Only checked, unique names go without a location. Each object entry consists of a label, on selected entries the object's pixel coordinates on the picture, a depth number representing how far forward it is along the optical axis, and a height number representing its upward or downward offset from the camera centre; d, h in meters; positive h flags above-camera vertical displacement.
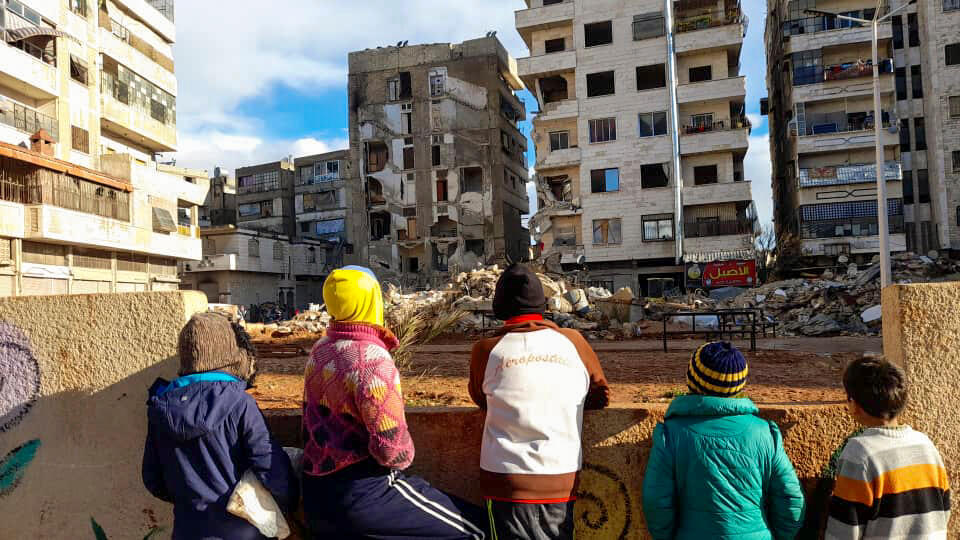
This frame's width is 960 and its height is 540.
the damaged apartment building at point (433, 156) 44.91 +8.96
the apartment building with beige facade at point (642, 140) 35.69 +7.60
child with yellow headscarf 2.50 -0.62
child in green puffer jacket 2.48 -0.78
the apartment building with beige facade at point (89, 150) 24.64 +6.51
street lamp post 18.81 +1.64
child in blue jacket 2.62 -0.62
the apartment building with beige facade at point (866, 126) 34.28 +7.42
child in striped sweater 2.44 -0.82
